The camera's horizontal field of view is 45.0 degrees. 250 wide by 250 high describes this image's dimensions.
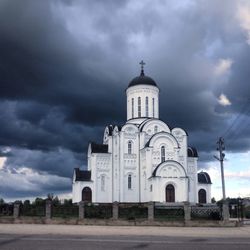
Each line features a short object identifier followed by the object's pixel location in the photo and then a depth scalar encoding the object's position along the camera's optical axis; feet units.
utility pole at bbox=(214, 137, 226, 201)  78.27
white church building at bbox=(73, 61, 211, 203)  106.63
